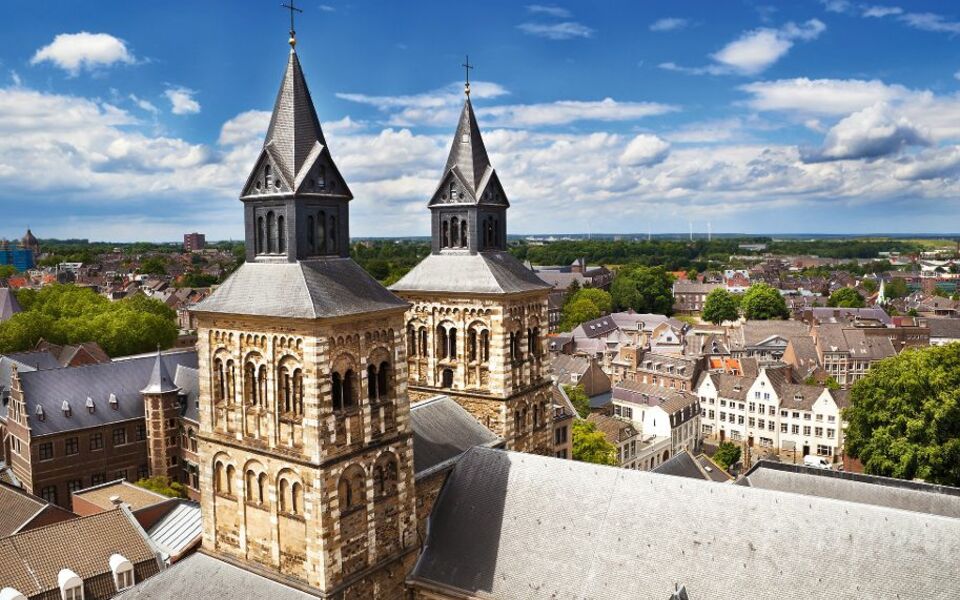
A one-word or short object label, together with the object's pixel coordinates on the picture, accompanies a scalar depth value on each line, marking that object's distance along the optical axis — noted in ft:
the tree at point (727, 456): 275.39
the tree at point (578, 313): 556.51
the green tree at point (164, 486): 194.70
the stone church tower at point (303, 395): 80.59
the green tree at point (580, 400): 293.64
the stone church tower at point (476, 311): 115.75
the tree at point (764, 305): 563.07
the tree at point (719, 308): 590.14
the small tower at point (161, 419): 229.66
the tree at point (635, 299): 645.10
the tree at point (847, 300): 621.31
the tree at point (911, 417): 169.58
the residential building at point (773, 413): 294.46
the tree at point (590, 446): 218.59
